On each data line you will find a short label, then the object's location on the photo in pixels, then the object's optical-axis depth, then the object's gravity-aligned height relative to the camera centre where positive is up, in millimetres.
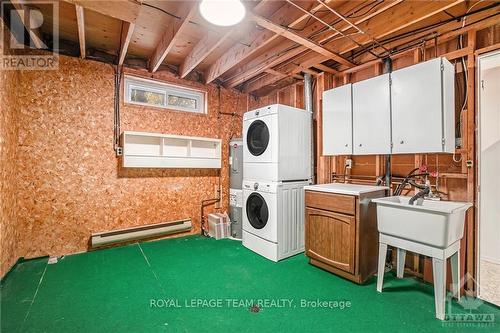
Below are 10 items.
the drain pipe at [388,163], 2668 +6
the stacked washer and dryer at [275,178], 2906 -176
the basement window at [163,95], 3463 +1070
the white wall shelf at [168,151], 3264 +210
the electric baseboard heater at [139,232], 3119 -945
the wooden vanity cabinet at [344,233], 2305 -701
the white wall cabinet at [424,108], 2055 +505
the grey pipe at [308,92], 3396 +1023
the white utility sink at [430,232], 1814 -550
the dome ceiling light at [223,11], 1750 +1153
